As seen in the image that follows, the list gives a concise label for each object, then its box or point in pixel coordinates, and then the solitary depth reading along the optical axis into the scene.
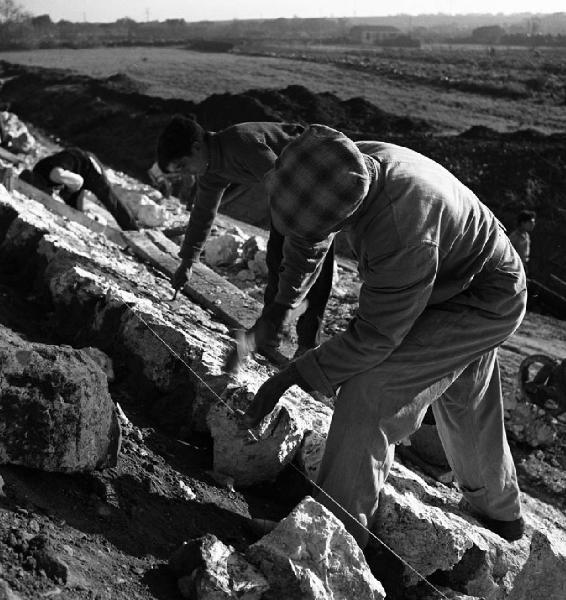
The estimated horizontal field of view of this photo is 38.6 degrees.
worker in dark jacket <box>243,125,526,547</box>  2.22
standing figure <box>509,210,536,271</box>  8.41
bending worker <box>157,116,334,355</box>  4.04
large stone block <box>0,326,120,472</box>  2.36
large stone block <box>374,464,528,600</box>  2.66
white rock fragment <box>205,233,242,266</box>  7.43
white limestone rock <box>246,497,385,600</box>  2.16
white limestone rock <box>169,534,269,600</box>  2.08
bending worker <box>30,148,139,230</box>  7.41
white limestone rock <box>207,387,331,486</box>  2.89
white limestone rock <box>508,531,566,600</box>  2.81
